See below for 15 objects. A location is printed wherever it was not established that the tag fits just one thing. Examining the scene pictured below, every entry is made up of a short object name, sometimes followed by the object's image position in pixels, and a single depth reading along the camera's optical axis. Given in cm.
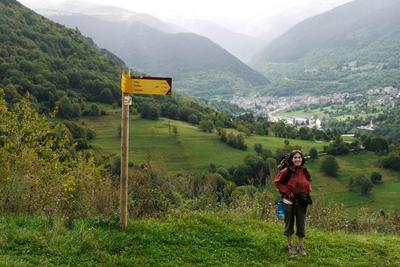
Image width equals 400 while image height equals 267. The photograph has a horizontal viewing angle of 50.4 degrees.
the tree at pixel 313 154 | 8145
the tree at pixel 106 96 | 9668
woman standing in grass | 809
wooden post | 788
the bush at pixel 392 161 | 7575
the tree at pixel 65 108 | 7944
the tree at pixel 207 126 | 9158
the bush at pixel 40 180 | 879
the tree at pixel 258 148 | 8202
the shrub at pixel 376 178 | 6988
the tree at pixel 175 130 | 8481
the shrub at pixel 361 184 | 6512
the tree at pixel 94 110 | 8806
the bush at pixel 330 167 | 7438
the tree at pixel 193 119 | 10250
